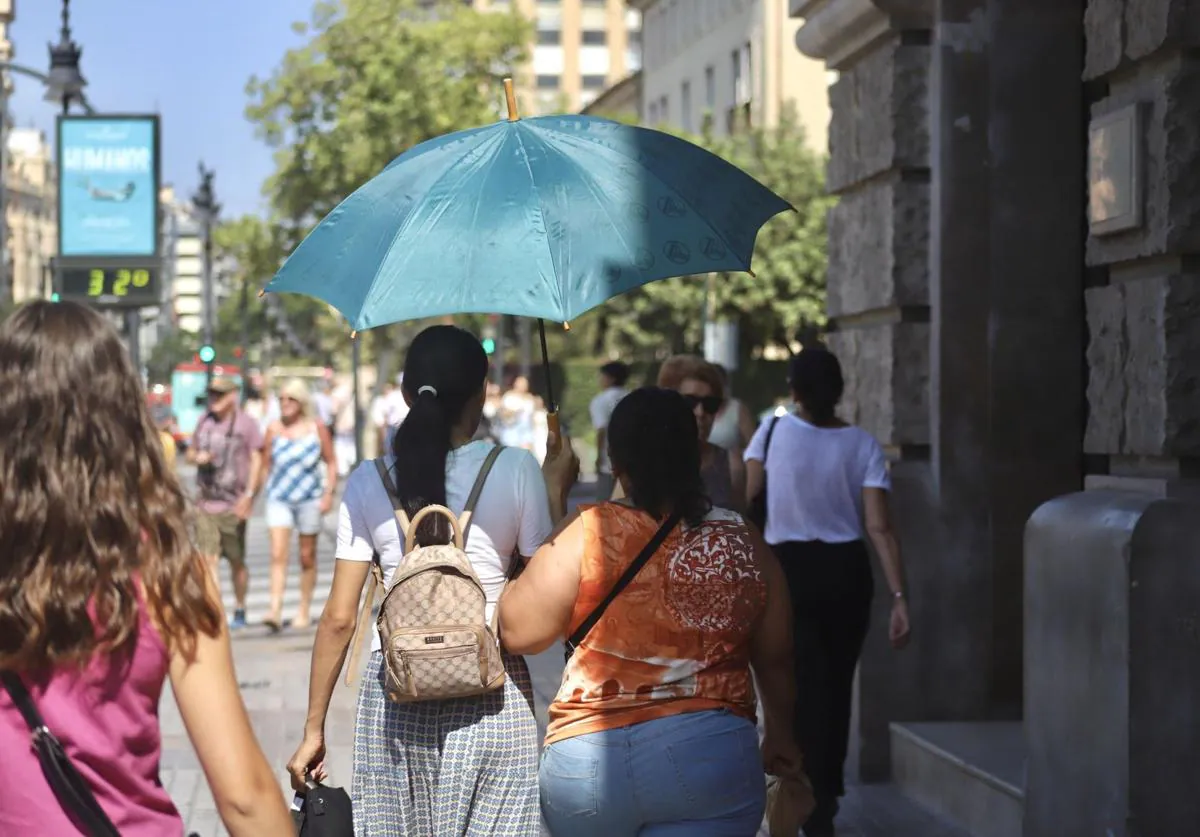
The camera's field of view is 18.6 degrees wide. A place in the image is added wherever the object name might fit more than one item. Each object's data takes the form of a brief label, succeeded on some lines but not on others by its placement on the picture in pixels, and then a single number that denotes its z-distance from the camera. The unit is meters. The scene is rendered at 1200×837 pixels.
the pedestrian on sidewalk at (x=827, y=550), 12.69
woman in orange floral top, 7.16
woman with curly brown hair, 4.77
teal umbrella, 8.66
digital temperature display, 39.47
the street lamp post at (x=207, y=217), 66.91
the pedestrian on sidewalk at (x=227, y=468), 24.86
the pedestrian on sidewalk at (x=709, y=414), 13.76
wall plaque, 10.74
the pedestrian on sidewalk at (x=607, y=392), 27.47
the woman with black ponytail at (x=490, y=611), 7.78
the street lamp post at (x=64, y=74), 42.23
